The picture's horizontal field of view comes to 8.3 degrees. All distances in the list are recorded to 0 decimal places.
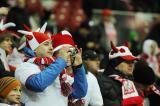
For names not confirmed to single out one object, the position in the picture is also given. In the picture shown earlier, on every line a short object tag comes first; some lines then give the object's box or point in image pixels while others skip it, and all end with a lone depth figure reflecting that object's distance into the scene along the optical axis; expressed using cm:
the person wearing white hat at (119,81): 1479
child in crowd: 1233
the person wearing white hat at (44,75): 1210
